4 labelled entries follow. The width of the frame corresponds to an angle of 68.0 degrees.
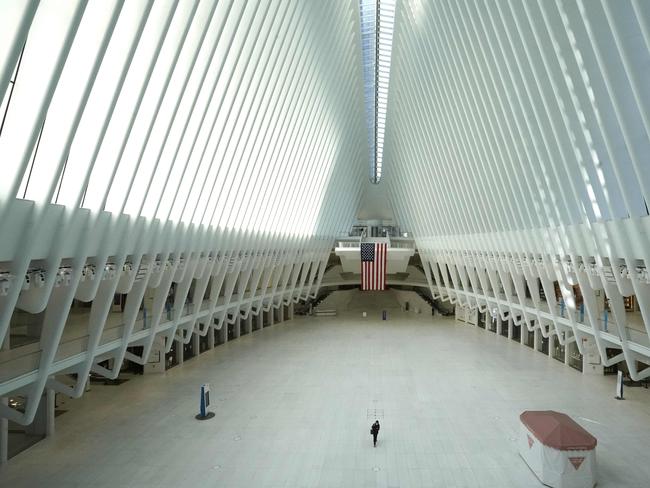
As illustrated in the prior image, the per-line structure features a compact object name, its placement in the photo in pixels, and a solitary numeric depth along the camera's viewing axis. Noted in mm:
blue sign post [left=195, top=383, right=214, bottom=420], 15266
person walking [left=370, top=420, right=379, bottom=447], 13086
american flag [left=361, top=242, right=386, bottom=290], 31812
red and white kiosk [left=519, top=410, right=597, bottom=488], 10789
